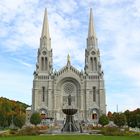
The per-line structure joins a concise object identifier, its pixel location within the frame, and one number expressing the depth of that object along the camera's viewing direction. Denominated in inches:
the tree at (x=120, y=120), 1607.9
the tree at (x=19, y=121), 1480.3
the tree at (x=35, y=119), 1787.3
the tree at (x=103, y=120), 1786.0
